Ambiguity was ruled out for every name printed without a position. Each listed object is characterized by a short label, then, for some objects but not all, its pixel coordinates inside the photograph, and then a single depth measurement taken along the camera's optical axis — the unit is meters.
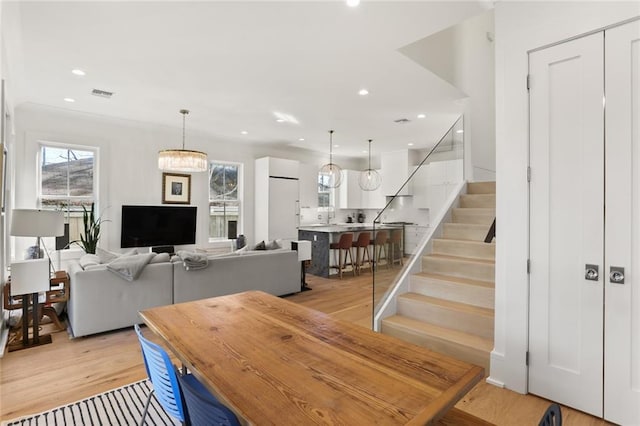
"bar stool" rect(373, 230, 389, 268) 3.81
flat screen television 5.84
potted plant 5.25
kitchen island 6.56
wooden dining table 1.00
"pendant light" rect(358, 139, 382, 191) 9.07
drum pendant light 4.92
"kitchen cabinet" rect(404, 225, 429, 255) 3.76
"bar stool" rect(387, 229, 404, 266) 3.68
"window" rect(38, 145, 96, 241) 5.24
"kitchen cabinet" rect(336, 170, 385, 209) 9.52
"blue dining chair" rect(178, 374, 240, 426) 0.97
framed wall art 6.36
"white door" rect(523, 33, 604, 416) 2.09
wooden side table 3.50
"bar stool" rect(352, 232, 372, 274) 6.50
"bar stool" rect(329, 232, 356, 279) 6.39
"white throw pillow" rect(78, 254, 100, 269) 3.61
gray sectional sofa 3.37
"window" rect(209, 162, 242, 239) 7.11
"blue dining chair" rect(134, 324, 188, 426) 1.32
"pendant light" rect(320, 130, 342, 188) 7.04
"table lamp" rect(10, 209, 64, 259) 3.28
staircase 2.78
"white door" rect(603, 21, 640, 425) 1.95
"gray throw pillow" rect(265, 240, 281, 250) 5.05
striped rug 2.10
